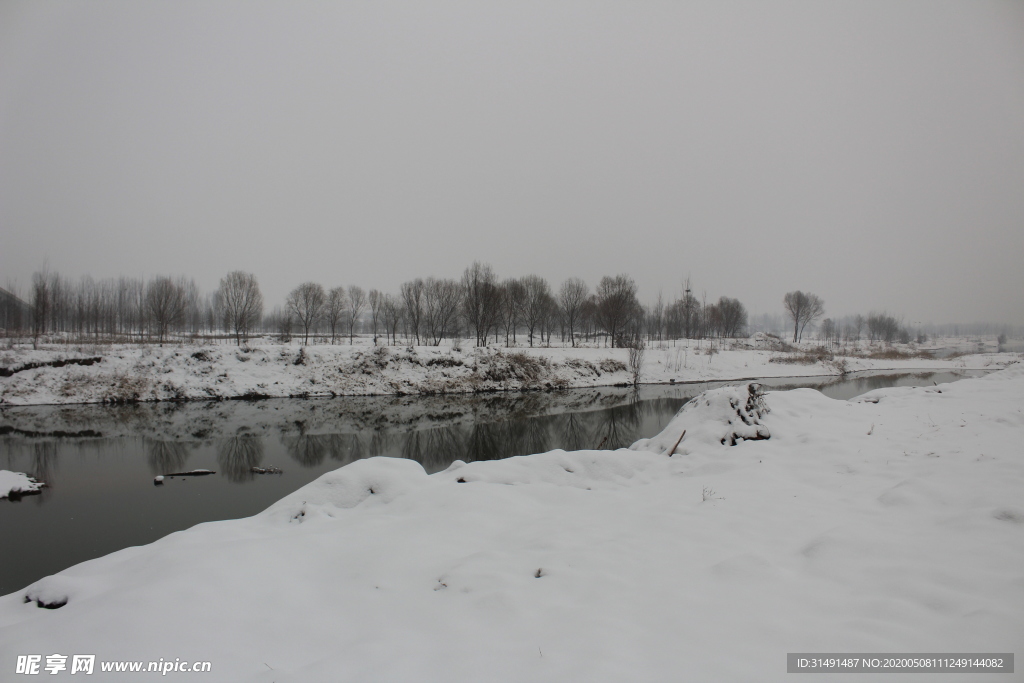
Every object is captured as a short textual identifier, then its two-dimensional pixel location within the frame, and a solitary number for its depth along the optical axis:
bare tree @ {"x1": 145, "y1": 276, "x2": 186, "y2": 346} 37.33
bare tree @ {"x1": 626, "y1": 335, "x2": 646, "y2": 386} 34.34
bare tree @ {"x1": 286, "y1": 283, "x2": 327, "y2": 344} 46.75
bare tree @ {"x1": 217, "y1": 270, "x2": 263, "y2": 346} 41.28
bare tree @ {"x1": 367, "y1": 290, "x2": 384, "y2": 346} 58.31
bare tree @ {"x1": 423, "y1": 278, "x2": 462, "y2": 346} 46.94
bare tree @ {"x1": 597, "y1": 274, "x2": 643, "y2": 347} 48.59
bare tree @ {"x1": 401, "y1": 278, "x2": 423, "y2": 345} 46.28
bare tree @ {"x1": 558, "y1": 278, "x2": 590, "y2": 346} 51.94
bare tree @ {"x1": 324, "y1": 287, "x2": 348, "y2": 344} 50.56
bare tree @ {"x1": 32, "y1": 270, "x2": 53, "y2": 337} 30.23
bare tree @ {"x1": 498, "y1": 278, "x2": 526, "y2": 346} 46.91
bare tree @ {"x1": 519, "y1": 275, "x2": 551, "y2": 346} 49.44
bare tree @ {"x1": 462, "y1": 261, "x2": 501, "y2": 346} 42.59
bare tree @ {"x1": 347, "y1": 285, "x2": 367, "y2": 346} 55.62
